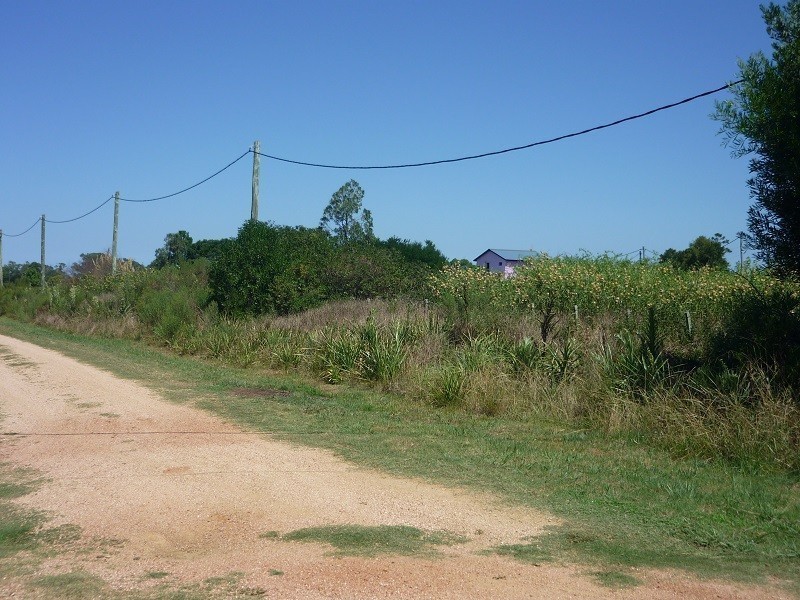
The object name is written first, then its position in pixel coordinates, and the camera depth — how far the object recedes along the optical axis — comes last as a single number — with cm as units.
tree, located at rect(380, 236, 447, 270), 4682
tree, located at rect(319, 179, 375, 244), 4903
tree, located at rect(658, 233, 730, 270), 3638
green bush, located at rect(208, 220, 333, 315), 2392
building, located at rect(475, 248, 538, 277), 5680
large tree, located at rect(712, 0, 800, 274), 1041
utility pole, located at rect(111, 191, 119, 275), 4131
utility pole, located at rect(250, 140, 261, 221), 2520
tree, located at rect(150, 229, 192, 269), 7581
